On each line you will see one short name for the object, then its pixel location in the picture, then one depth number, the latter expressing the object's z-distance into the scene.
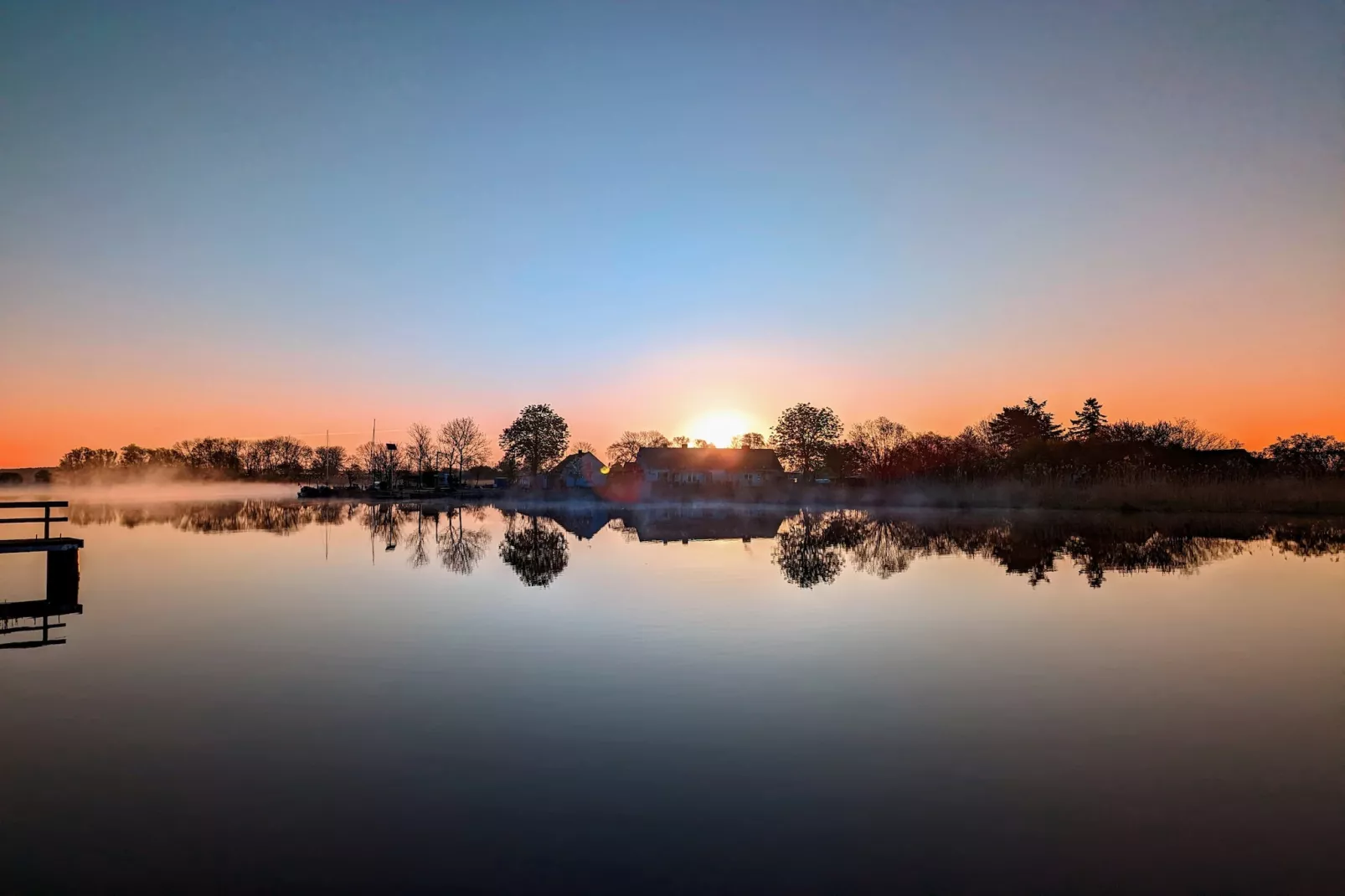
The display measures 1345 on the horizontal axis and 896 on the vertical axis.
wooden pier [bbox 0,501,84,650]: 13.61
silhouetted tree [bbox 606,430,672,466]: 134.02
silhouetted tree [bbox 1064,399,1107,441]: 89.62
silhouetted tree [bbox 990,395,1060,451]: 86.25
